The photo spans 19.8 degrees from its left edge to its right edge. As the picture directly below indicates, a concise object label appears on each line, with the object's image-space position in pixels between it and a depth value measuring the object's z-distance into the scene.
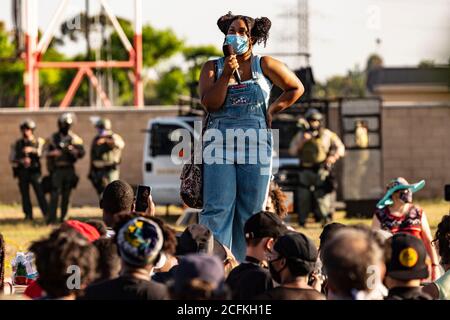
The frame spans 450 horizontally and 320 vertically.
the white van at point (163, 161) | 21.94
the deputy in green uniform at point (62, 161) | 19.91
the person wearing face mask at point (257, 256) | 6.63
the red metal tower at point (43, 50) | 30.50
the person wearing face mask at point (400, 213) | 10.60
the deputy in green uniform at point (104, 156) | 20.19
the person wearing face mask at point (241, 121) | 8.21
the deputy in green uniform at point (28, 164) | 20.88
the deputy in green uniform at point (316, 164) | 19.11
